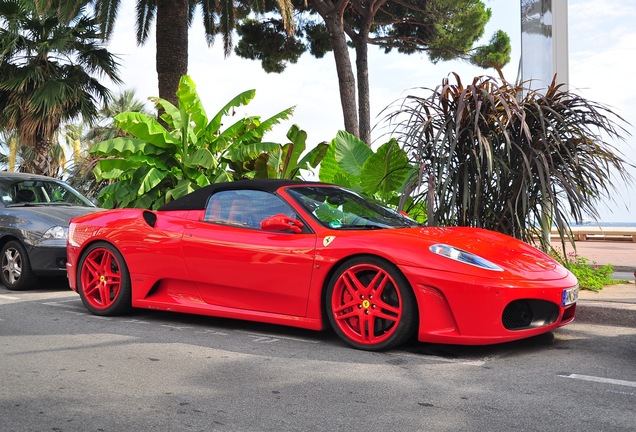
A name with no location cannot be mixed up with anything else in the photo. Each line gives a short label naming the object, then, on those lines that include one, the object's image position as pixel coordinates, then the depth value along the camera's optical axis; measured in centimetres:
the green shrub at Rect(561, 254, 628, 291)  825
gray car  908
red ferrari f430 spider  514
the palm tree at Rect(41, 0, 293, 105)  1591
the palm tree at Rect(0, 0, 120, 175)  1980
